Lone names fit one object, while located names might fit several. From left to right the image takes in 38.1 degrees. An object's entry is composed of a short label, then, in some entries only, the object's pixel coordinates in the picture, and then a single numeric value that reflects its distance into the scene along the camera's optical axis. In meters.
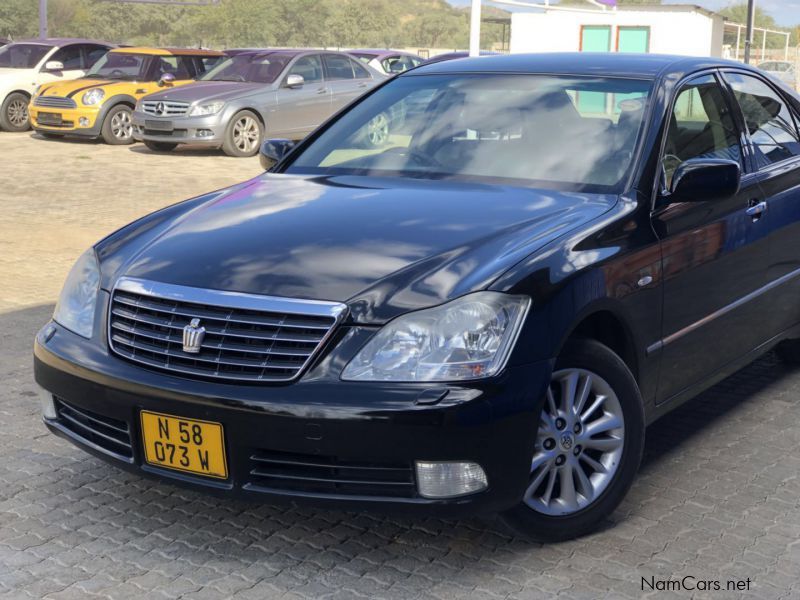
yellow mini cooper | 18.56
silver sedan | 17.08
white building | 33.78
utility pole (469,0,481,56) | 19.31
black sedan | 3.43
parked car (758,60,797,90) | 48.00
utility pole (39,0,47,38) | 33.24
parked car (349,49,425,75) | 21.53
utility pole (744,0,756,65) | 32.80
